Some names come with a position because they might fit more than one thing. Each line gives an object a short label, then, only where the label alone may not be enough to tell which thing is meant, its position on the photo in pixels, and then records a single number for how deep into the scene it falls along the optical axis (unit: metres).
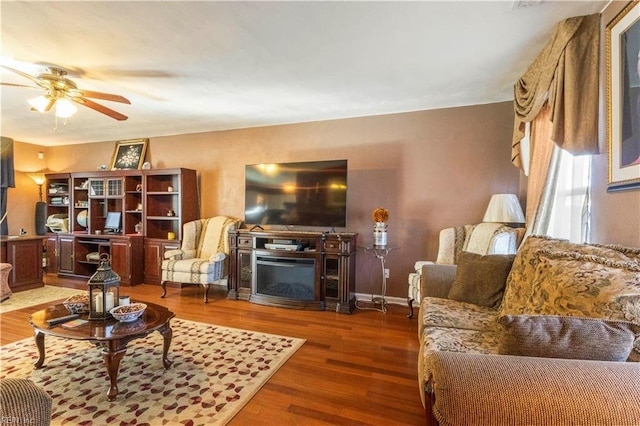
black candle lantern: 2.09
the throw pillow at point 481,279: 2.26
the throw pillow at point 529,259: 1.50
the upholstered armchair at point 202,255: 4.00
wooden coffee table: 1.85
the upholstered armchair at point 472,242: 2.82
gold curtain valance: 1.81
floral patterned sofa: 0.85
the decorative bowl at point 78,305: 2.22
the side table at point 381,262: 3.82
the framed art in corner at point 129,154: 5.38
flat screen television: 3.79
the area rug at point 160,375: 1.76
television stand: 3.65
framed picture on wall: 1.54
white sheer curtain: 2.28
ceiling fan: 2.71
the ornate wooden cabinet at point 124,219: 4.82
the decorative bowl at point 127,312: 2.04
